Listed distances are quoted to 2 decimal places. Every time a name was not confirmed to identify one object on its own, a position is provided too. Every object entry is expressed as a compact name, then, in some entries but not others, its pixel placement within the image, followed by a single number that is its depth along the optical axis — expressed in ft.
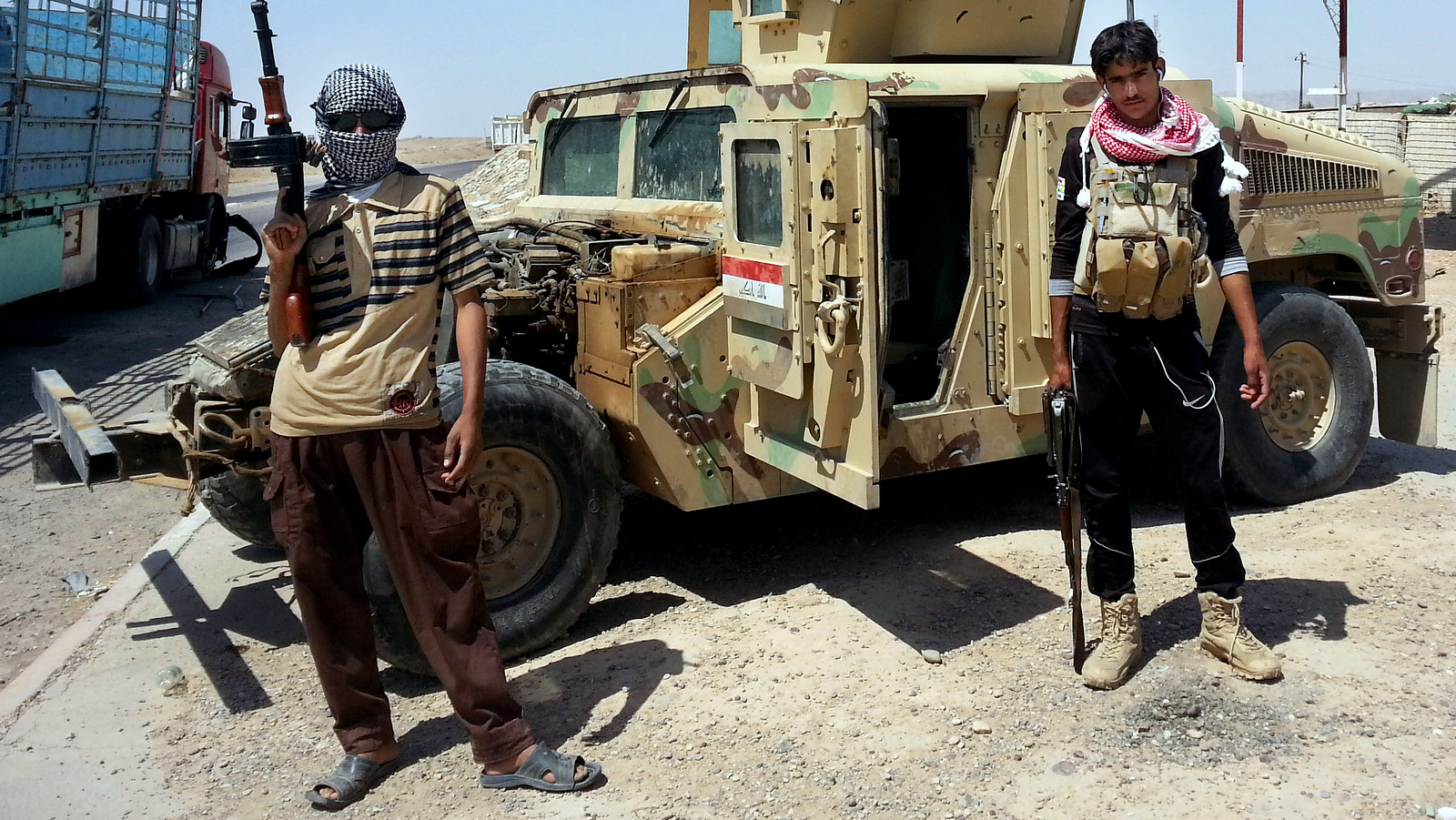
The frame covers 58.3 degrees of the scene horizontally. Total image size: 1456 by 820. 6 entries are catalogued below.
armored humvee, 13.44
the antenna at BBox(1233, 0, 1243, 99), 61.57
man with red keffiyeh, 11.96
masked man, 10.83
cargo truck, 33.86
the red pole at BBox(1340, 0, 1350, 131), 62.39
